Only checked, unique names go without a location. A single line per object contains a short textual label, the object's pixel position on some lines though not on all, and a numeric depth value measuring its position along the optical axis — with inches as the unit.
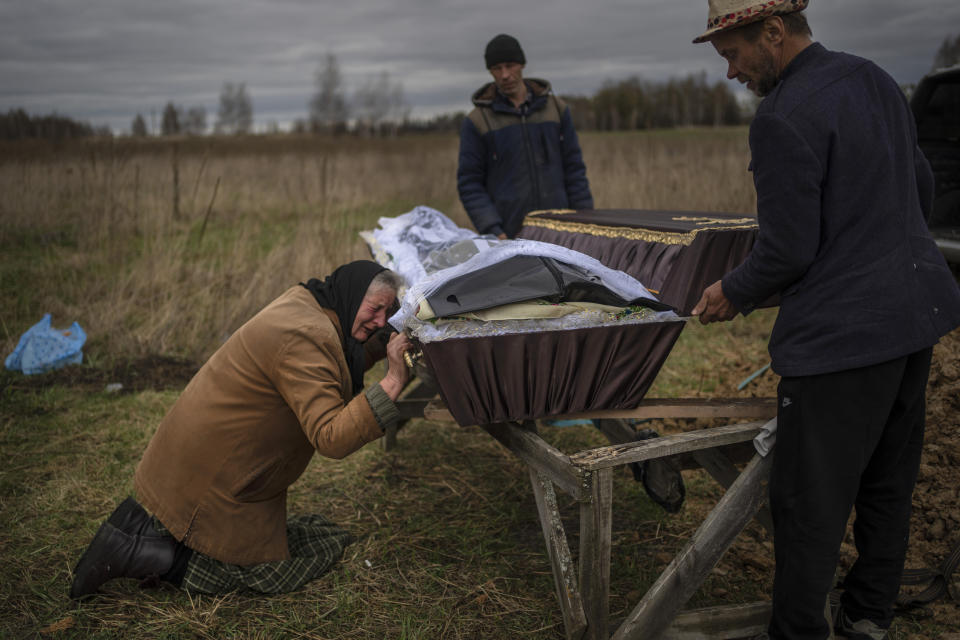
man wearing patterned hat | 77.9
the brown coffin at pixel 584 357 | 91.0
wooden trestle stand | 90.2
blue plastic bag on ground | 230.1
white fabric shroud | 136.3
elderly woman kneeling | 105.8
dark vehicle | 181.6
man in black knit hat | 182.7
